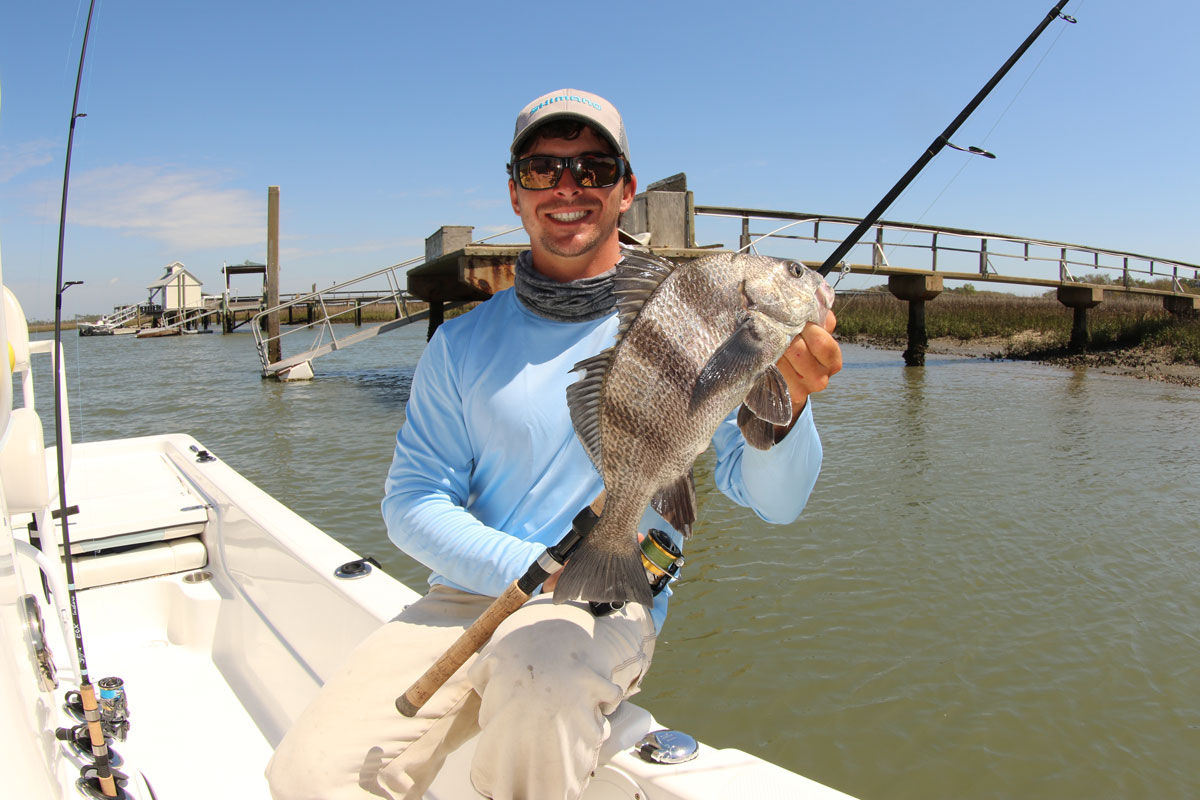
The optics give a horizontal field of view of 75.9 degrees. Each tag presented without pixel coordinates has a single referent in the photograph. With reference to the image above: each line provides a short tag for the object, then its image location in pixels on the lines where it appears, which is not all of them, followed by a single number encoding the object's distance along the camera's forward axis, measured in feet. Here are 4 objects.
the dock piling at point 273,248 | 76.58
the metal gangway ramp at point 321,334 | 61.52
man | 6.47
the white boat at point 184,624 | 6.71
